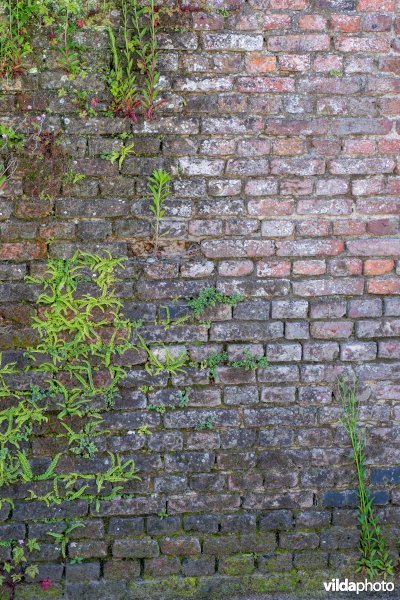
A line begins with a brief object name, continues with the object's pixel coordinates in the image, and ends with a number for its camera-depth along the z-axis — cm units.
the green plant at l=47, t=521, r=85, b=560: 235
